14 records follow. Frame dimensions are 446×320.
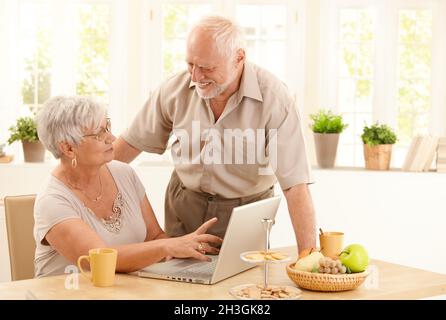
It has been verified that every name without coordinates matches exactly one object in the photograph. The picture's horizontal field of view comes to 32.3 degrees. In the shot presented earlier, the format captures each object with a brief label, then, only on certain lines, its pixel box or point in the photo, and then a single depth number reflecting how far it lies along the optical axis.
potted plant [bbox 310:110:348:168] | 5.02
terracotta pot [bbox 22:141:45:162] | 4.93
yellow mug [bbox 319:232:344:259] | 2.44
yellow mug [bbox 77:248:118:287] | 2.21
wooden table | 2.16
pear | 2.24
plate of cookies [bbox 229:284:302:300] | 2.13
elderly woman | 2.38
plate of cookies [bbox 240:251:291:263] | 2.15
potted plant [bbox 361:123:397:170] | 5.03
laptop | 2.25
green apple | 2.24
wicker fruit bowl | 2.19
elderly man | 2.73
